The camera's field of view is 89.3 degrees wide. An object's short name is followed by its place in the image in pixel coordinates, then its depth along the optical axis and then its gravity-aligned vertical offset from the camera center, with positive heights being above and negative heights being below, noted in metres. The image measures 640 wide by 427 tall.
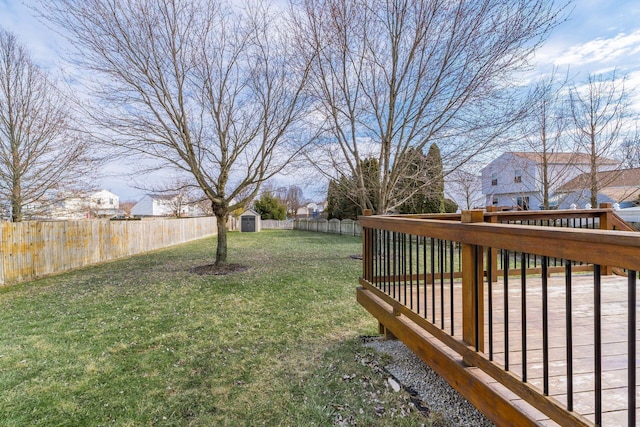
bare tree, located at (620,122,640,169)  7.98 +1.50
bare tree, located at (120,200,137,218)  45.29 +1.52
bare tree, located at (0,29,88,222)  8.69 +2.22
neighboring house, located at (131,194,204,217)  44.10 +0.78
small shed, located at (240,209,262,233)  25.97 -0.71
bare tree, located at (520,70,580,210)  7.76 +2.07
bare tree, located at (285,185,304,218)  42.84 +1.58
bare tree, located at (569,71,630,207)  7.73 +2.24
